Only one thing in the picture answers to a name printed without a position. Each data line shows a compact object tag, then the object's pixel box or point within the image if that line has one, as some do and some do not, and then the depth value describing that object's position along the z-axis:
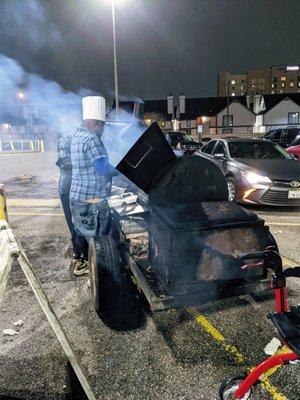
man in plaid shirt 3.49
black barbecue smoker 2.77
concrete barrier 2.72
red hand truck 1.94
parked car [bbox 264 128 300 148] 15.12
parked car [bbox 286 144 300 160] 11.91
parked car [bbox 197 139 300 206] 6.89
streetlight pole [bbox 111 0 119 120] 15.41
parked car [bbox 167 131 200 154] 19.00
